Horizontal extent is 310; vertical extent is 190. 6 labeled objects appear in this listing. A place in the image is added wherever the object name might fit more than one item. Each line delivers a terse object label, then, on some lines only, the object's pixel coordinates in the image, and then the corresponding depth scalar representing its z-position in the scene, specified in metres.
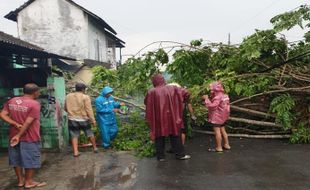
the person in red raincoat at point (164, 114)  5.24
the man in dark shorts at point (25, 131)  4.16
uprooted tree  6.47
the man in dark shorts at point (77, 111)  6.03
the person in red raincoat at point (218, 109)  5.72
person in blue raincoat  6.36
